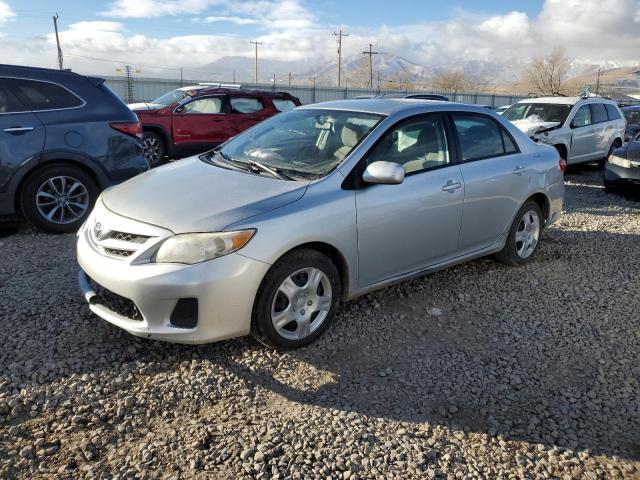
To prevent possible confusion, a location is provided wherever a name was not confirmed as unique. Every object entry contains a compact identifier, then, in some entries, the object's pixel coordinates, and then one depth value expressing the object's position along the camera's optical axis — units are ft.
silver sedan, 10.56
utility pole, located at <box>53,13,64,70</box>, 161.48
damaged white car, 36.99
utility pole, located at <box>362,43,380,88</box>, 248.07
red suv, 37.35
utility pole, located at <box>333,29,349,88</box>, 256.11
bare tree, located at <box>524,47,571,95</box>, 258.92
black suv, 18.40
